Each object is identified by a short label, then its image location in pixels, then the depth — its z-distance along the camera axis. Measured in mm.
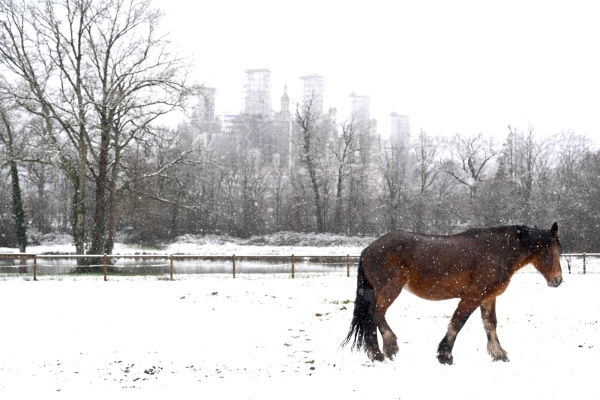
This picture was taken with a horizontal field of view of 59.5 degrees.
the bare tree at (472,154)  43125
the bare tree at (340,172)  44969
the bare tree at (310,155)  44209
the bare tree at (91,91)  21031
